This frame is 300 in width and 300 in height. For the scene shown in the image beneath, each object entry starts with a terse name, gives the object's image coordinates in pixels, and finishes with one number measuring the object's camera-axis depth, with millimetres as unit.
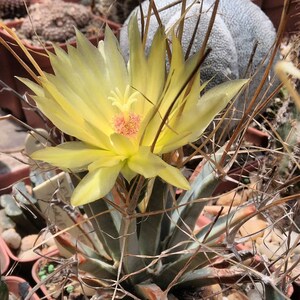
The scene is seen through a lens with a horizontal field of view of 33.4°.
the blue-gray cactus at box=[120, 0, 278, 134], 989
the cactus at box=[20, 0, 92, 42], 1453
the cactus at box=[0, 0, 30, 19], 1697
